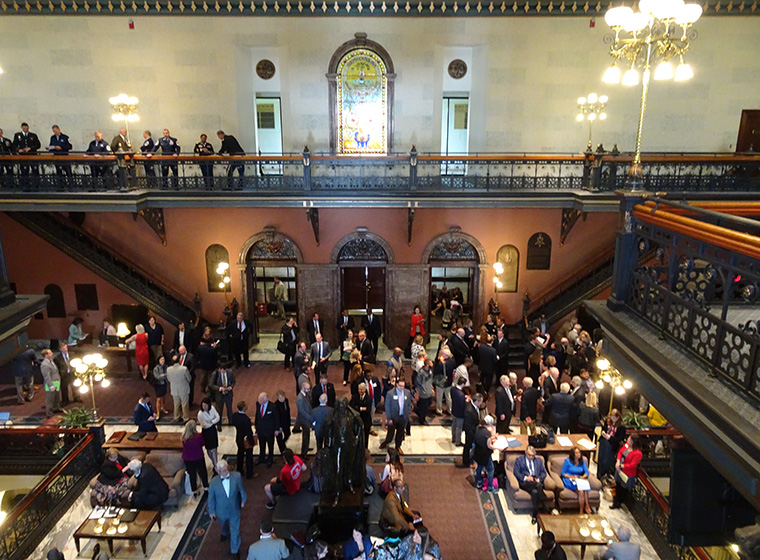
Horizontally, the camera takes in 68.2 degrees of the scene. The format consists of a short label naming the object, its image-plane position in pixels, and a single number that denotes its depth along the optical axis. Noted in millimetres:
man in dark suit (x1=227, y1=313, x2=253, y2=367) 14164
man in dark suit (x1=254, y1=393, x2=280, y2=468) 9750
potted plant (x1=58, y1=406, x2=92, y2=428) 10242
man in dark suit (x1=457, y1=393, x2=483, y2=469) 9797
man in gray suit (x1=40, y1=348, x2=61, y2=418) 11632
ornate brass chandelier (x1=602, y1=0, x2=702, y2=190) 6205
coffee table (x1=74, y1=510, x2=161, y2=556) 7867
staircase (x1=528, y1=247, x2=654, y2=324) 14773
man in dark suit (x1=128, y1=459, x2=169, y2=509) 8562
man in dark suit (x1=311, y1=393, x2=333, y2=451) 9672
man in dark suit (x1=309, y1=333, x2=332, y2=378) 12766
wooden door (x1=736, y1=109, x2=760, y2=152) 15367
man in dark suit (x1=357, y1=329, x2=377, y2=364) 12719
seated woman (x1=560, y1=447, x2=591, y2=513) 8742
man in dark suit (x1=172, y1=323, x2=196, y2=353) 13812
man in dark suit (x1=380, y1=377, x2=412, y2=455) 10320
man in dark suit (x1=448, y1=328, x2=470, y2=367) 12898
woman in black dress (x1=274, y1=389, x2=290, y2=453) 9977
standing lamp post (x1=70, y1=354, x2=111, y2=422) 10477
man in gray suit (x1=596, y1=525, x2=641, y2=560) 6926
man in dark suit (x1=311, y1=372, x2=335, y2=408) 10594
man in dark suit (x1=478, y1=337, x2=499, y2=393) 12453
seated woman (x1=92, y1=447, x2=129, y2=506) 8594
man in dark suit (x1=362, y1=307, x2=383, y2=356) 14375
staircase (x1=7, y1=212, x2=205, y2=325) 14758
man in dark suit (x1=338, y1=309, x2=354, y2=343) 14448
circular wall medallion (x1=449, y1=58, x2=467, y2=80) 16125
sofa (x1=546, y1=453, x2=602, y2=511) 8805
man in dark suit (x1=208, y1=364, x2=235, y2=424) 11086
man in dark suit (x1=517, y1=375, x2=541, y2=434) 10492
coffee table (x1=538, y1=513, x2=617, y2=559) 7832
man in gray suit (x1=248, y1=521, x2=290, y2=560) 6824
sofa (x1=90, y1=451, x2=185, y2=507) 9125
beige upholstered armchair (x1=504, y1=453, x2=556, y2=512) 8812
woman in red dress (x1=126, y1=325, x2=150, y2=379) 13305
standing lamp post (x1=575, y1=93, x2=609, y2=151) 14366
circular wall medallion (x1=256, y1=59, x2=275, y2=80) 16062
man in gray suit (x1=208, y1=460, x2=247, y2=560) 7828
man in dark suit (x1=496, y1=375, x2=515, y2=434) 10438
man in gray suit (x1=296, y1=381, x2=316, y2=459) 9945
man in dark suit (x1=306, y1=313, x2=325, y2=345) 14469
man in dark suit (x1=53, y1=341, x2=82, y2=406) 12516
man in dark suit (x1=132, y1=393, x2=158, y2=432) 10078
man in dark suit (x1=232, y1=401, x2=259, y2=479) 9508
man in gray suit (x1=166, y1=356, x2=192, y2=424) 11195
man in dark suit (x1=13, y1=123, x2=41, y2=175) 13523
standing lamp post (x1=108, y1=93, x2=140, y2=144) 13242
